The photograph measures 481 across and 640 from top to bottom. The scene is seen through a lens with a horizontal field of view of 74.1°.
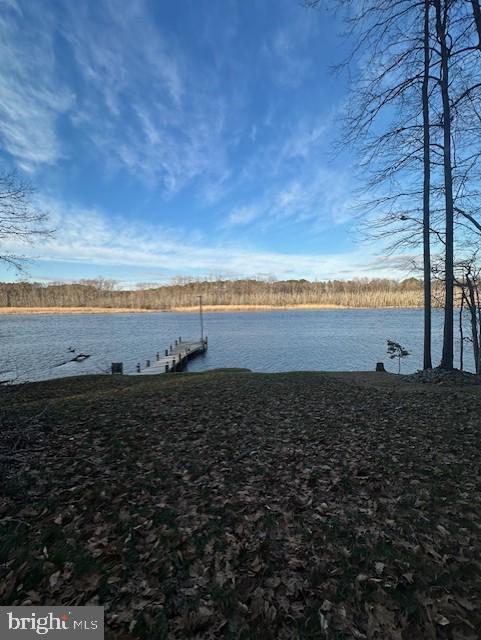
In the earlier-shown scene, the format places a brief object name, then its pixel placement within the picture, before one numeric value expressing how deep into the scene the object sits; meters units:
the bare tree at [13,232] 7.75
